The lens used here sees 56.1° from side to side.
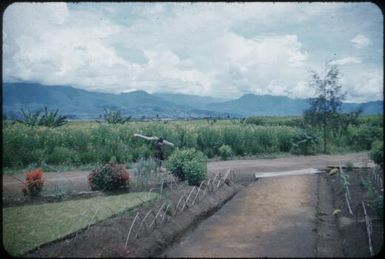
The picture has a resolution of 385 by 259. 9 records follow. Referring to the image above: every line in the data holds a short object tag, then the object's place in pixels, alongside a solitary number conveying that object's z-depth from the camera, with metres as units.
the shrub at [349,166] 15.39
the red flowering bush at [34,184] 11.26
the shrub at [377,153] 11.42
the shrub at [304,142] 22.61
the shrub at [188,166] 12.70
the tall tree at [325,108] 23.12
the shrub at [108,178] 12.10
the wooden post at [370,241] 6.74
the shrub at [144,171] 12.38
